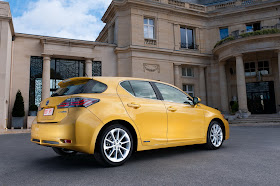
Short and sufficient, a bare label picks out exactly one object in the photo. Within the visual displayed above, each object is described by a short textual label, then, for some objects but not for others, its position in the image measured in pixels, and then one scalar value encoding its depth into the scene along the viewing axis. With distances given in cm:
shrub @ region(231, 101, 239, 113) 2017
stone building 1756
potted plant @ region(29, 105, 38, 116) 1659
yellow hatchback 355
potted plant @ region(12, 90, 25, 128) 1577
